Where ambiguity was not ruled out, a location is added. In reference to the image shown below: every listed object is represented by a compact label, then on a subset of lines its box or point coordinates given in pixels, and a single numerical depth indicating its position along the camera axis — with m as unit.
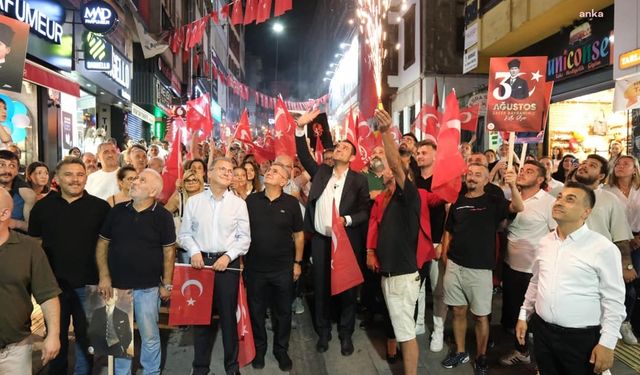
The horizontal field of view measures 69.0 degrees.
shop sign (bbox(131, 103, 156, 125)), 20.05
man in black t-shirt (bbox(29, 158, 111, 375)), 3.98
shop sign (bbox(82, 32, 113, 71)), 13.27
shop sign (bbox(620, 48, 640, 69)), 8.28
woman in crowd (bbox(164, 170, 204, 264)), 5.90
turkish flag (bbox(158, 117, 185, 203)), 6.73
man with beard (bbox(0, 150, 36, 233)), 4.84
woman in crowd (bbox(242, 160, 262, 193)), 6.79
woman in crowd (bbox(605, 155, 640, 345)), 5.48
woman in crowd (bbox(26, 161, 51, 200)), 5.76
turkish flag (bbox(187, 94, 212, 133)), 8.66
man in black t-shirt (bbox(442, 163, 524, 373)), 4.67
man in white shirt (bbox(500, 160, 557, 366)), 4.92
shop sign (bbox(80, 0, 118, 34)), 11.98
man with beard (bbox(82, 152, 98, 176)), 7.93
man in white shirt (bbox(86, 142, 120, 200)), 6.08
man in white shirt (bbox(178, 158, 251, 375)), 4.45
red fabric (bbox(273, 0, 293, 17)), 10.30
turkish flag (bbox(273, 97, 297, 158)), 8.89
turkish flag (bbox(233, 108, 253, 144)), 9.80
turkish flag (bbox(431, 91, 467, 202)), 4.68
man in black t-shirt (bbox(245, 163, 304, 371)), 4.84
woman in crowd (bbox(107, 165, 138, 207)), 5.40
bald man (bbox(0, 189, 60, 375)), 2.96
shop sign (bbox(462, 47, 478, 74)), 15.41
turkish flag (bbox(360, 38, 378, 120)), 27.45
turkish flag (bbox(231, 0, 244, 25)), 11.94
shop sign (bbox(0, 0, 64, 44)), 9.08
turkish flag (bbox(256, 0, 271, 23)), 11.19
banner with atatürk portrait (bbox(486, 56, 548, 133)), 5.08
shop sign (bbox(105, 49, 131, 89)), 15.68
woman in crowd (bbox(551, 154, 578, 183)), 8.86
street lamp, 20.95
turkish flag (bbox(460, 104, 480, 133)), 9.70
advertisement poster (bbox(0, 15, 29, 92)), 5.32
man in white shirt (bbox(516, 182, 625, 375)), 3.06
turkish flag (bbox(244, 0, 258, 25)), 11.64
